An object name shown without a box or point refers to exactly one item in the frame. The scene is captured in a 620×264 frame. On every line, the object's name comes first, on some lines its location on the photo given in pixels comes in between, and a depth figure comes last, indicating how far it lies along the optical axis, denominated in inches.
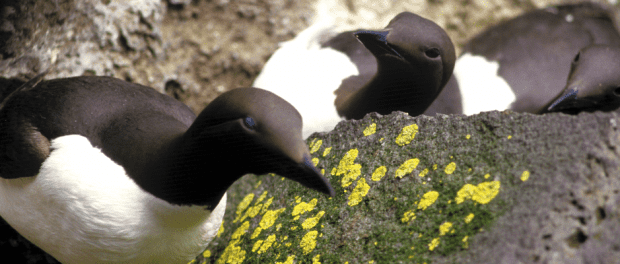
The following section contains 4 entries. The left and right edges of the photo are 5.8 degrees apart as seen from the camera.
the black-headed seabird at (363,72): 215.7
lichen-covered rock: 206.1
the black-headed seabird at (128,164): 207.1
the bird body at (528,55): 223.3
